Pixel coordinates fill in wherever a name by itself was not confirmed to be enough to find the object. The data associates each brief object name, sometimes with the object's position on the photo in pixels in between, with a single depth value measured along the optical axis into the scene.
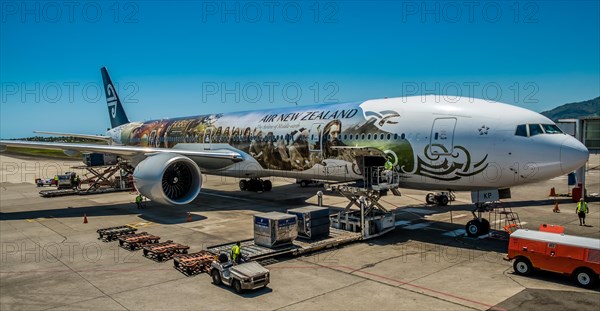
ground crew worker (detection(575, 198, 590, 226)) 18.62
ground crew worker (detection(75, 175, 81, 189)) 32.15
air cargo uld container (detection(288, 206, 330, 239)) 15.14
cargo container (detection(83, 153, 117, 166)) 32.53
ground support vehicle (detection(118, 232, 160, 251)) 15.22
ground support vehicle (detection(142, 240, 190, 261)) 13.79
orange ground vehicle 10.77
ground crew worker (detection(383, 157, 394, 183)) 16.47
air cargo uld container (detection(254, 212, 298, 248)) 13.72
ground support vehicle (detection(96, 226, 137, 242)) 16.66
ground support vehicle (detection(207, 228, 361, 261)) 13.32
